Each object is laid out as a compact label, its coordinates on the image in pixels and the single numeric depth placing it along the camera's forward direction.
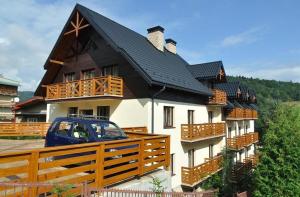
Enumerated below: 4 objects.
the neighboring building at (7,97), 39.47
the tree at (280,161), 15.21
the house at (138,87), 16.03
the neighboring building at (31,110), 28.52
